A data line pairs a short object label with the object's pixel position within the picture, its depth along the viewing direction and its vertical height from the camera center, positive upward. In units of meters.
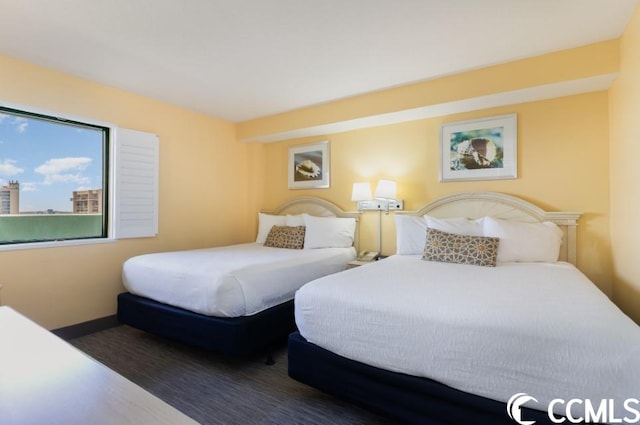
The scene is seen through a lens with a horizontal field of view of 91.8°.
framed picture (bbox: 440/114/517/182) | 3.09 +0.70
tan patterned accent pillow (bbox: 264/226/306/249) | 3.78 -0.28
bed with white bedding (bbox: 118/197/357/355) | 2.24 -0.62
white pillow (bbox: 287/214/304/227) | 4.09 -0.07
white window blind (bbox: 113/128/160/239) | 3.27 +0.33
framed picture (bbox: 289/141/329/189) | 4.27 +0.70
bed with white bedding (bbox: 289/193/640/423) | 1.22 -0.57
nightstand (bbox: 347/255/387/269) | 3.36 -0.52
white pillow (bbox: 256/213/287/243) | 4.19 -0.11
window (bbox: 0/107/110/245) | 2.74 +0.35
